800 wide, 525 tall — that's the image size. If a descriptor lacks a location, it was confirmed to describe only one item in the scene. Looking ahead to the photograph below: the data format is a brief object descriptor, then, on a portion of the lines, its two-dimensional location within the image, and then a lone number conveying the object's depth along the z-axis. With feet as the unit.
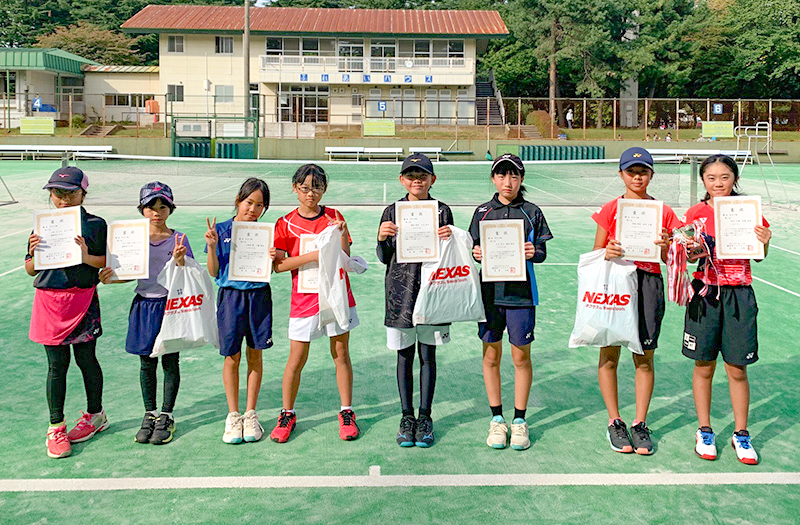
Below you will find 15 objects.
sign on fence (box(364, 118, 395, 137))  130.00
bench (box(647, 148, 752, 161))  75.87
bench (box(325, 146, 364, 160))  118.23
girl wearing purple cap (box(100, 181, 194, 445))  16.07
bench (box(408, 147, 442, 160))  121.15
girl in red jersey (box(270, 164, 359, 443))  16.29
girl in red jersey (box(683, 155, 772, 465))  15.12
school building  165.27
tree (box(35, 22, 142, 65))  204.41
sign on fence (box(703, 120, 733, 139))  128.15
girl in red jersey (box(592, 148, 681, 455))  15.66
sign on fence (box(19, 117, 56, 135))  131.13
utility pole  137.28
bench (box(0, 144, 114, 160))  107.34
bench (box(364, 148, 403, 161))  119.34
